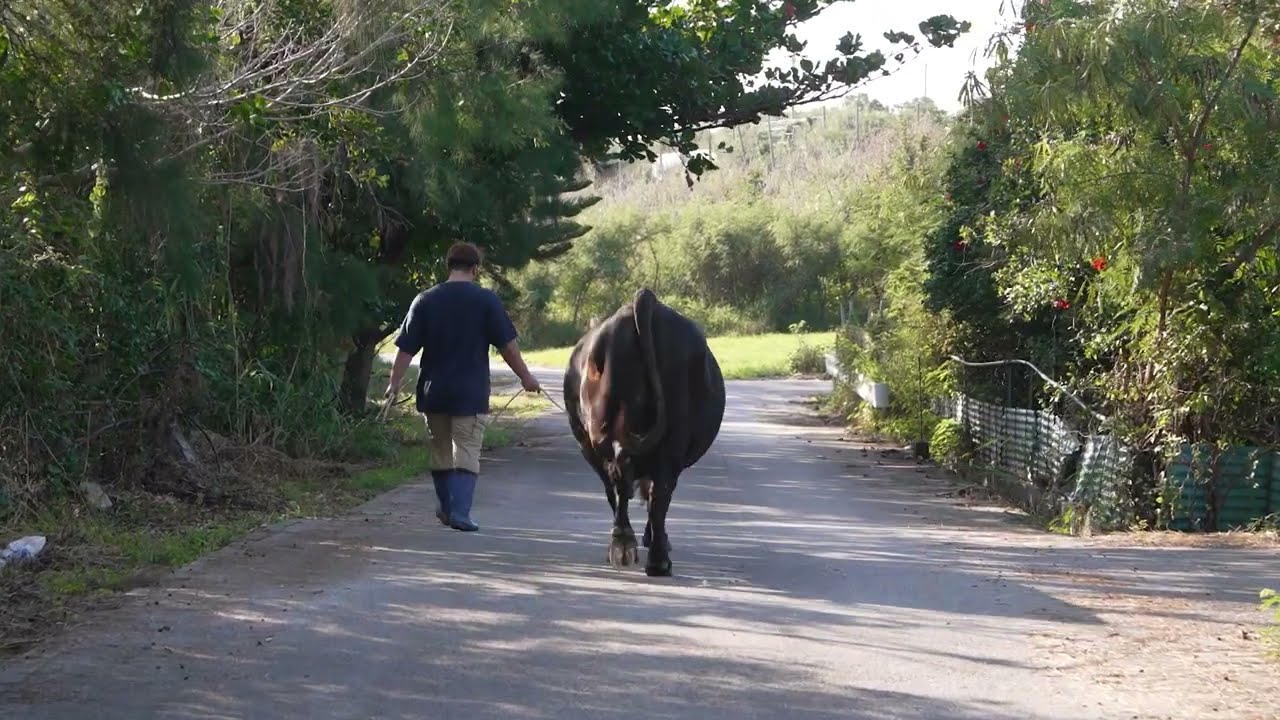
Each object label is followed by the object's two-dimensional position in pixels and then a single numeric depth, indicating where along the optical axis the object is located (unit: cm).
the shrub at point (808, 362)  4678
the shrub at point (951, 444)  2062
